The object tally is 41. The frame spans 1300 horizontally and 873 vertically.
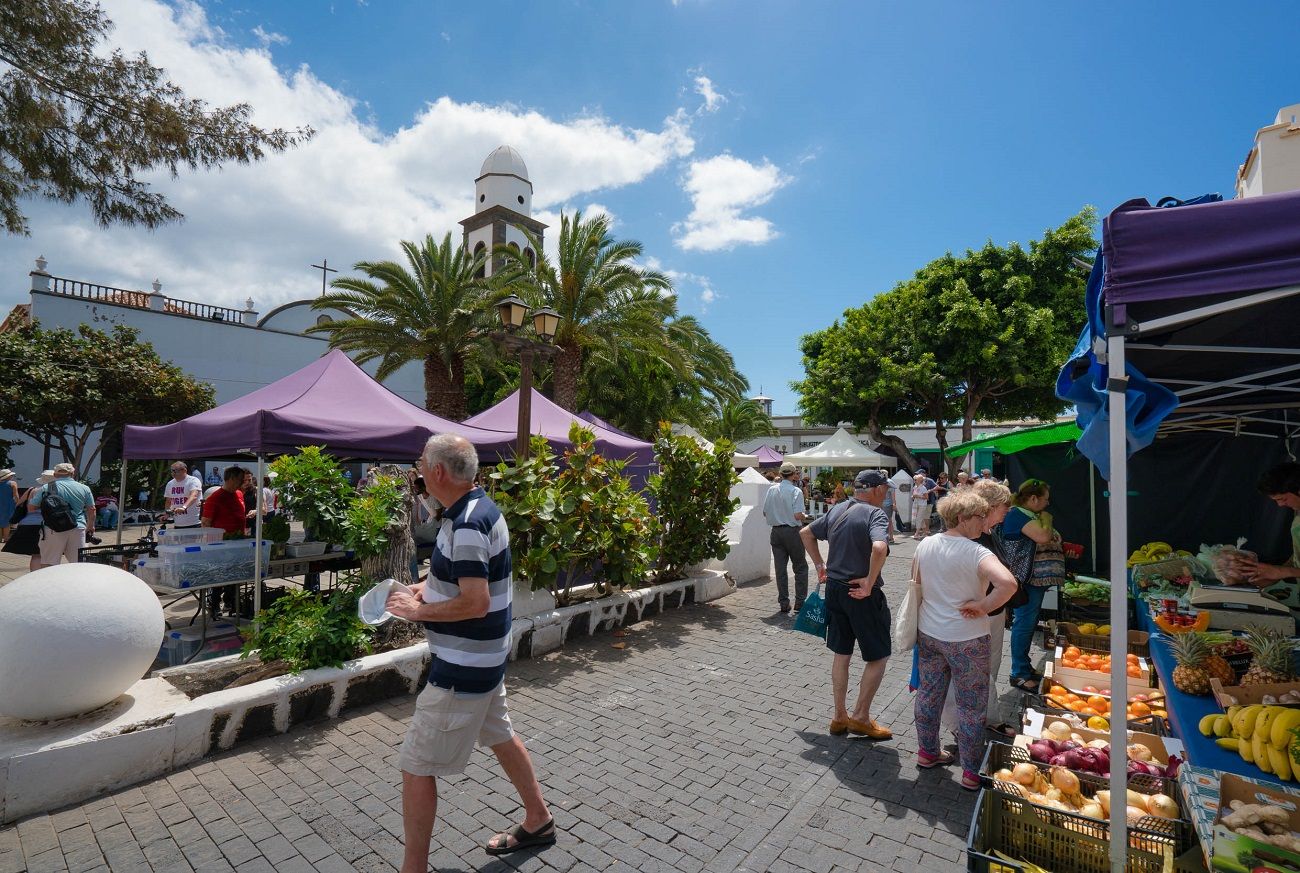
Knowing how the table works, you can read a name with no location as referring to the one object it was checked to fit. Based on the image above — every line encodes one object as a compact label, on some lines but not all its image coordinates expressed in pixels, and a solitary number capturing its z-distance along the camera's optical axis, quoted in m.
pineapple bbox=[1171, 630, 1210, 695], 3.21
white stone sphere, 3.23
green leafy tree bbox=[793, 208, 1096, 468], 20.08
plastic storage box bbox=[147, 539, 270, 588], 5.42
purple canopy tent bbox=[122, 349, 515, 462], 5.63
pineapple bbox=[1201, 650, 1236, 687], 3.18
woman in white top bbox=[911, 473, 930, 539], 16.55
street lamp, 6.97
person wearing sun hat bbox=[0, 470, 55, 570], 8.12
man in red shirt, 6.71
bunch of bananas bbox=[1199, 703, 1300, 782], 2.38
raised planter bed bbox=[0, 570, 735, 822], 3.11
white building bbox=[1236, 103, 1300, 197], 10.02
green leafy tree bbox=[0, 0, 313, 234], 5.67
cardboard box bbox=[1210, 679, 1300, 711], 2.80
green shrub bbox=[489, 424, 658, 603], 5.81
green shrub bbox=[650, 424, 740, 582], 7.97
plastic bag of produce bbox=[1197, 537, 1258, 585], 4.45
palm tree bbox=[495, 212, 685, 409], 15.54
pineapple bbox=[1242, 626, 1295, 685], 3.02
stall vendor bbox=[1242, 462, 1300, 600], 4.32
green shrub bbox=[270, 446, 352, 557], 5.32
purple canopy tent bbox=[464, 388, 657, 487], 9.39
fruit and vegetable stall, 2.18
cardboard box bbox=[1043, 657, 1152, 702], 4.18
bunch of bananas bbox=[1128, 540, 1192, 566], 6.09
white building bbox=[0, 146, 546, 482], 22.95
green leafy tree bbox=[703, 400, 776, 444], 33.41
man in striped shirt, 2.51
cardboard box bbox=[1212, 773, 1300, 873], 1.90
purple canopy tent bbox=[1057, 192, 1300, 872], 1.82
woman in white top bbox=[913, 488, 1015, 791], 3.38
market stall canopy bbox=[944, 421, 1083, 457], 7.06
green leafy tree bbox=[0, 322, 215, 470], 16.44
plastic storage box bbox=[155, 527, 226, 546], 5.74
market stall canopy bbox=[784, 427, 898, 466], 18.03
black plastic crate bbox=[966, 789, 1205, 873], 2.28
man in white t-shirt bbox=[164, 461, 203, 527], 6.44
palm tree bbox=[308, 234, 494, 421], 16.03
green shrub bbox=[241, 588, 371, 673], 4.38
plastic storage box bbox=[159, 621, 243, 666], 5.56
